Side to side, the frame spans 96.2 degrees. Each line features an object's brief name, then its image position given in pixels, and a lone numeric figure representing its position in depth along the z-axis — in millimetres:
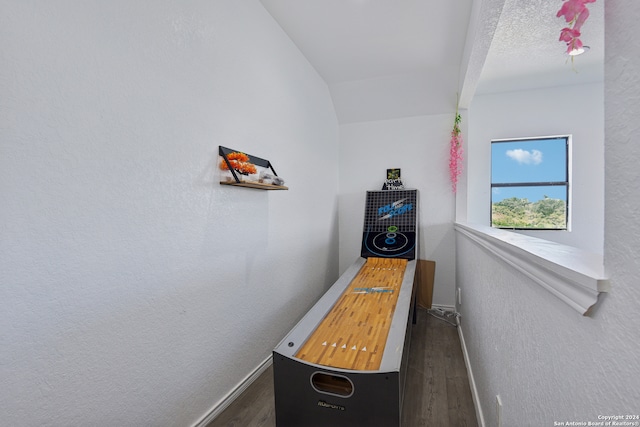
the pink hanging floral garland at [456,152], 3418
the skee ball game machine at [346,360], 1276
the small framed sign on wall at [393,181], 3736
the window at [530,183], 3873
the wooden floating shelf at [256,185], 1752
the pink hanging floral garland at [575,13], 647
